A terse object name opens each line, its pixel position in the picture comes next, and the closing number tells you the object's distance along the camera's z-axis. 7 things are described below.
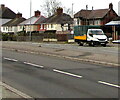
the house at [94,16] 70.88
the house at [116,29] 43.44
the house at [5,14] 103.75
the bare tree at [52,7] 85.44
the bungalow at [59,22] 72.56
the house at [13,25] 90.71
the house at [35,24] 81.28
